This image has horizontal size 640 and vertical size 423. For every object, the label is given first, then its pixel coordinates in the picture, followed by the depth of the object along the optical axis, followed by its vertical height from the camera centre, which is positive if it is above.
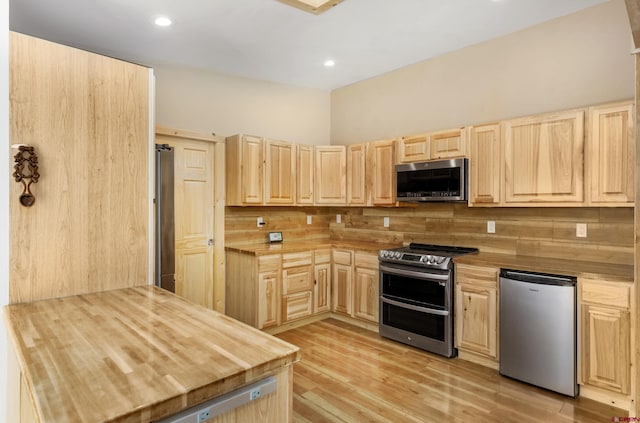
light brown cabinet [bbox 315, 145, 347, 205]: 4.57 +0.41
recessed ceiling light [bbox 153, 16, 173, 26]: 3.02 +1.58
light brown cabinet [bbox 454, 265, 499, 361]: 3.06 -0.91
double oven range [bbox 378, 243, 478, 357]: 3.32 -0.87
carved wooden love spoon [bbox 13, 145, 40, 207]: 1.87 +0.20
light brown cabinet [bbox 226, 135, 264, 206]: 4.04 +0.42
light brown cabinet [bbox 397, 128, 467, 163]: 3.55 +0.63
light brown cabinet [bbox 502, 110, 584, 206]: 2.87 +0.39
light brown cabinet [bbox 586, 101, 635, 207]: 2.62 +0.38
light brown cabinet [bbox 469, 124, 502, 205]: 3.30 +0.39
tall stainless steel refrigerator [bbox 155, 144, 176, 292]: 3.08 -0.12
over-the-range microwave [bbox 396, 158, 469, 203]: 3.47 +0.26
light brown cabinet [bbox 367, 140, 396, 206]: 4.08 +0.40
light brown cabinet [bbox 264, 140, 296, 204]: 4.23 +0.42
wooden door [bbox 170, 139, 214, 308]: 3.92 -0.12
